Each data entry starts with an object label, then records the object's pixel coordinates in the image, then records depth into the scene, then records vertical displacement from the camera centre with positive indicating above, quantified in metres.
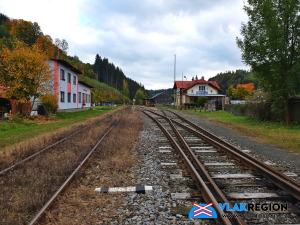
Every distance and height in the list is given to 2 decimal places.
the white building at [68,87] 26.11 +2.78
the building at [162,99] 85.62 +3.27
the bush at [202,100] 43.25 +1.52
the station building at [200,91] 53.72 +4.16
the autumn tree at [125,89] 131.25 +11.02
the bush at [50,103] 19.98 +0.34
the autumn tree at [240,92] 66.38 +4.98
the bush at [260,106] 16.36 +0.18
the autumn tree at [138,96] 131.30 +6.65
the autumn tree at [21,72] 17.17 +2.69
